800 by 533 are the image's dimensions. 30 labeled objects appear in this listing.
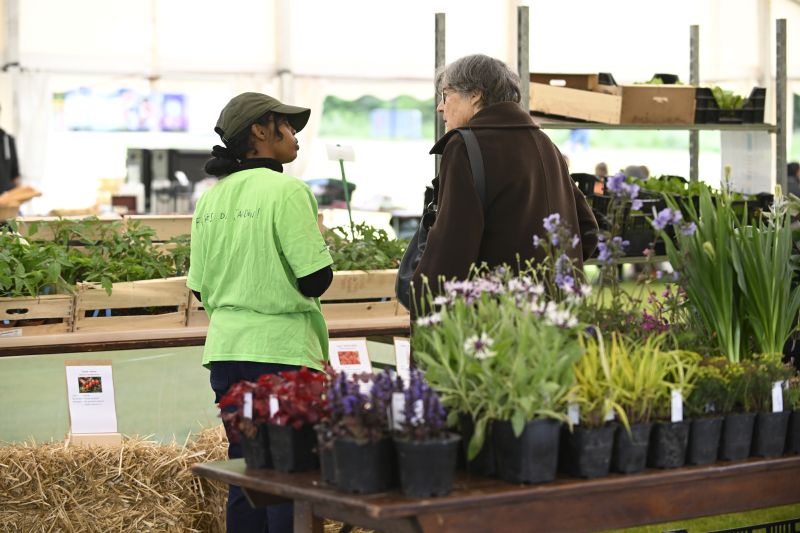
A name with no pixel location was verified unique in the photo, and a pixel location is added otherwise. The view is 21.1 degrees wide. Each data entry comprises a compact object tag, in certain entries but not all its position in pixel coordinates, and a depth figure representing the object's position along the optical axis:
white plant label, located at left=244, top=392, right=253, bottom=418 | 3.97
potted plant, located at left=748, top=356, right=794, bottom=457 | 4.08
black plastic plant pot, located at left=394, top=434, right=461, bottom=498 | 3.38
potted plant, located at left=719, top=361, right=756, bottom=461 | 4.00
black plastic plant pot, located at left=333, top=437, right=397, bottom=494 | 3.46
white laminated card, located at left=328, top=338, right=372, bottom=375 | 7.44
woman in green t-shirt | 5.21
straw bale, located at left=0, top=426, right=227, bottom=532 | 6.75
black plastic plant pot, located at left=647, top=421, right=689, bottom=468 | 3.82
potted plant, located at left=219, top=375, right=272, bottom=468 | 3.92
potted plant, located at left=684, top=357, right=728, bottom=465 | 3.91
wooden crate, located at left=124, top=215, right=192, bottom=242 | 9.35
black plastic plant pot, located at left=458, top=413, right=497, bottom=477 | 3.66
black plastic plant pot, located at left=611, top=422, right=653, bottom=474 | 3.73
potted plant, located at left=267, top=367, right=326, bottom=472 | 3.80
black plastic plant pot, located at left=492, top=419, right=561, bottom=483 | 3.53
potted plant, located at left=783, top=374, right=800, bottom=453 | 4.18
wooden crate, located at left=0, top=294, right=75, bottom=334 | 6.94
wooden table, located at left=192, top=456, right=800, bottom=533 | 3.42
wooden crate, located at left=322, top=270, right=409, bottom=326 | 7.93
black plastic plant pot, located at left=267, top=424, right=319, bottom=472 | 3.80
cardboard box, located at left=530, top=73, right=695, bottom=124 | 8.96
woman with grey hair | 4.95
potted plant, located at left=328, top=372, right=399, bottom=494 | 3.47
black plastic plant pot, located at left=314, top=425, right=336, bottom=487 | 3.60
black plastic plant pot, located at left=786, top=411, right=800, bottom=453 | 4.19
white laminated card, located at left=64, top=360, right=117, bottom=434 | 6.93
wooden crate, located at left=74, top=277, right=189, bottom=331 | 7.20
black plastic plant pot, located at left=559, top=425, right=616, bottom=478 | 3.64
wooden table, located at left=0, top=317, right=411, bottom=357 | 6.65
